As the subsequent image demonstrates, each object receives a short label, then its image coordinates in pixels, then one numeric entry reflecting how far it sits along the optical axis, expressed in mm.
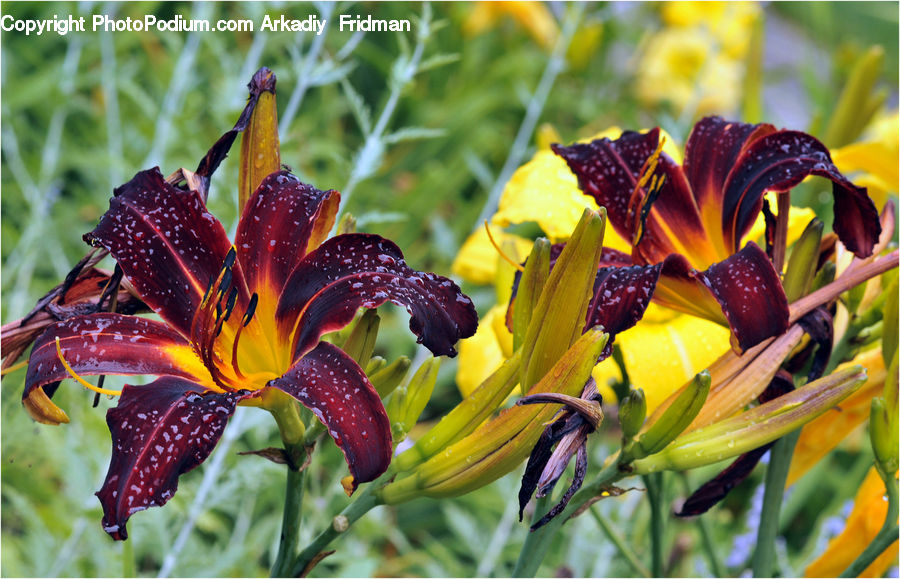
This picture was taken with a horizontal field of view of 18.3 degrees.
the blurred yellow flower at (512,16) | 2610
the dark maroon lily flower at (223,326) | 784
